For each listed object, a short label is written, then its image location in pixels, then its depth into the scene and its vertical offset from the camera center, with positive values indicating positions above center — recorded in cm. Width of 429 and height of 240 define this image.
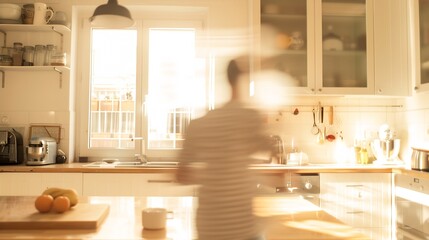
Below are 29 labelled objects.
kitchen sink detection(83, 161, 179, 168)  316 -28
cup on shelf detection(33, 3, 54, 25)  335 +105
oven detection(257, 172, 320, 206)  302 -43
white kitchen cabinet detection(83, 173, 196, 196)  301 -40
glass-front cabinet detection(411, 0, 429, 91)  302 +74
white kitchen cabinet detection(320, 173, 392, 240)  307 -53
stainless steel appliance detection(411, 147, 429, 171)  284 -20
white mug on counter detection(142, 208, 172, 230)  127 -29
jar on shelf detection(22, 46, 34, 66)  341 +68
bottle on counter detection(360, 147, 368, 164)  350 -22
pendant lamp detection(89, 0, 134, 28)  214 +67
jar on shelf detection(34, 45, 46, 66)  343 +70
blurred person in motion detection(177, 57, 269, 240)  104 -9
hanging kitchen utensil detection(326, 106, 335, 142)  360 +5
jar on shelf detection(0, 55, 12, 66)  336 +64
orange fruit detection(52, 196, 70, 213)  142 -27
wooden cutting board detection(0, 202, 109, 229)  130 -30
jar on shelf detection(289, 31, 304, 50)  343 +83
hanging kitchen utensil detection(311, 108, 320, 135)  364 +4
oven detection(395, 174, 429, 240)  265 -54
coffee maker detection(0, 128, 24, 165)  317 -12
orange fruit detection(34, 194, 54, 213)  141 -26
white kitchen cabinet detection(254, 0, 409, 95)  338 +79
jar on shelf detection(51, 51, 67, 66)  336 +65
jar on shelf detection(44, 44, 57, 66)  343 +73
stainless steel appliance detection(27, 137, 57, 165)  310 -15
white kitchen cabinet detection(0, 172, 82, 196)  298 -39
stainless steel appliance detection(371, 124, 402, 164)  338 -13
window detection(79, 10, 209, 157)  372 +44
